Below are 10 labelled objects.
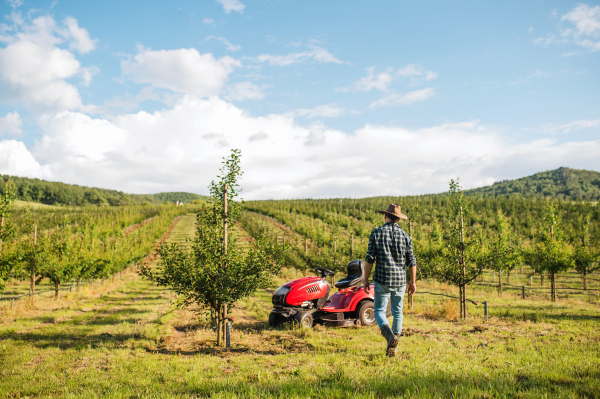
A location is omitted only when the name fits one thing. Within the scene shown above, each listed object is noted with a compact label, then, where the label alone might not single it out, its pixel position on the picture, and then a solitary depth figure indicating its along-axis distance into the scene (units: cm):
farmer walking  522
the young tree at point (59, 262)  1995
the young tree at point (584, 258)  2562
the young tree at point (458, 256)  1125
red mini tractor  895
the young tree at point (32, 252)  1883
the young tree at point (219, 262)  772
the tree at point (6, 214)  1469
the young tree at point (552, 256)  2105
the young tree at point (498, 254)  1112
